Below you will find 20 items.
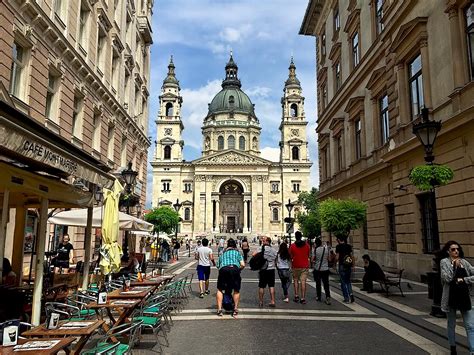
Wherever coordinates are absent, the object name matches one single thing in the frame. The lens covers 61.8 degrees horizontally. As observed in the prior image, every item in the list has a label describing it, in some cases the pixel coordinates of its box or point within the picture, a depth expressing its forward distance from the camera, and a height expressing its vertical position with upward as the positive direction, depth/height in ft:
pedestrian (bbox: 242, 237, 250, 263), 69.10 -1.42
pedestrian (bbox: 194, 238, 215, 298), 38.42 -2.35
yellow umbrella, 28.73 +0.29
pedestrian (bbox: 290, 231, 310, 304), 34.55 -1.81
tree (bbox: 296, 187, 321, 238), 107.41 +3.95
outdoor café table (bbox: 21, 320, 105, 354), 14.88 -3.57
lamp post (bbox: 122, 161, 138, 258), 44.14 +6.74
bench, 37.17 -4.00
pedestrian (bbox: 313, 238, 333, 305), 35.04 -2.33
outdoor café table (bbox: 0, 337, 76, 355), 12.30 -3.54
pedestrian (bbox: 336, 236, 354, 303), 34.40 -2.34
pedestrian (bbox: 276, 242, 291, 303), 34.94 -2.26
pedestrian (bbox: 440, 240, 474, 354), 18.67 -2.31
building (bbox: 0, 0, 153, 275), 37.68 +21.33
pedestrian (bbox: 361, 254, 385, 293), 38.34 -3.33
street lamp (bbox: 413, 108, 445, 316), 28.17 +6.02
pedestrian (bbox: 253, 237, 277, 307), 32.77 -2.88
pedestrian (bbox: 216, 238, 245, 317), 28.96 -2.65
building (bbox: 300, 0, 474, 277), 37.73 +16.48
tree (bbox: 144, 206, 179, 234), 101.19 +5.11
